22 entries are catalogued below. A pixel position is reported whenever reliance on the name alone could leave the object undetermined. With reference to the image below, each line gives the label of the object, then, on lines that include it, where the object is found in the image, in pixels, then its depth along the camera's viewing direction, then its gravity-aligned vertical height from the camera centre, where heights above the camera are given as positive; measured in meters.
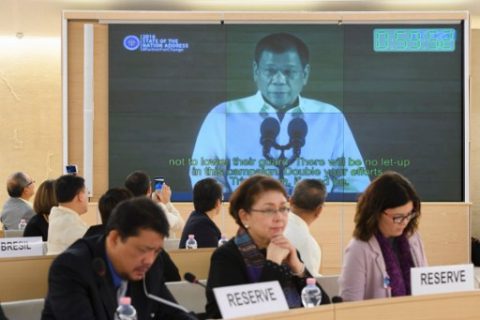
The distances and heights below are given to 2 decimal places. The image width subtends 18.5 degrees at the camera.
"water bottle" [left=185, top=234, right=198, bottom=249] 10.57 -0.84
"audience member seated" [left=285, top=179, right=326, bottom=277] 8.25 -0.52
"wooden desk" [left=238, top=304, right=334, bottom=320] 4.69 -0.62
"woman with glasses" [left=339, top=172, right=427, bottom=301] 6.85 -0.54
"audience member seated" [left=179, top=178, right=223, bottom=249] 10.72 -0.65
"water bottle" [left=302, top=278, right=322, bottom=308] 6.28 -0.72
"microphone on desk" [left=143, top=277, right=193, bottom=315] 5.22 -0.63
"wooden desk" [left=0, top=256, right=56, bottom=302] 7.94 -0.82
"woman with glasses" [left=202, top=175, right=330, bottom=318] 6.05 -0.51
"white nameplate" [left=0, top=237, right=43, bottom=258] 9.16 -0.75
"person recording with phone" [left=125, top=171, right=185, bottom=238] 11.91 -0.56
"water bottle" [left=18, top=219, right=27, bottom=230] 13.67 -0.90
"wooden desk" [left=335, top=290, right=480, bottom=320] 5.20 -0.68
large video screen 16.80 +0.34
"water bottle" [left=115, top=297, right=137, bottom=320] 5.22 -0.66
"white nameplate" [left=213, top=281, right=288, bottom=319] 4.87 -0.60
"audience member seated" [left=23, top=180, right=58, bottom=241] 11.28 -0.61
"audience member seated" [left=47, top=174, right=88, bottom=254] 9.48 -0.57
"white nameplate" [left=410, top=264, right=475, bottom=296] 6.18 -0.66
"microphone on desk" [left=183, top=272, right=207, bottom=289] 5.68 -0.59
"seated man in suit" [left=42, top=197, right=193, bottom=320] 5.05 -0.50
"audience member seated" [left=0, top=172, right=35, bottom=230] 14.03 -0.73
